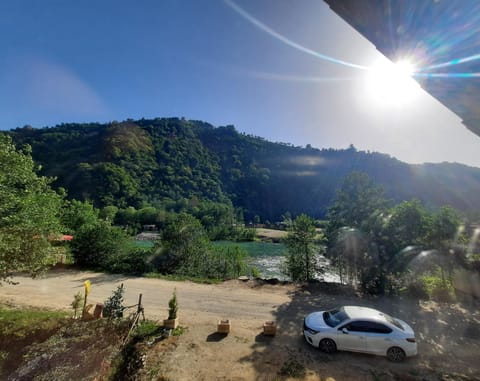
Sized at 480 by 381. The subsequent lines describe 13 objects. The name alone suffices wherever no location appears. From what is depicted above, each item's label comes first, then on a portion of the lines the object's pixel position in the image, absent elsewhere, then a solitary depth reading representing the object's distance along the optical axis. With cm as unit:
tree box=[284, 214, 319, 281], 1588
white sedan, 708
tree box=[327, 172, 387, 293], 1265
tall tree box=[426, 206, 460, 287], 1205
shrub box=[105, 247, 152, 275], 1697
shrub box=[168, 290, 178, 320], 880
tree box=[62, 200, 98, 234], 2286
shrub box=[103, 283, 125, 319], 930
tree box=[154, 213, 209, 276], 1709
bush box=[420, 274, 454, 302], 1284
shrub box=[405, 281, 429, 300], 1257
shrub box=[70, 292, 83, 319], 934
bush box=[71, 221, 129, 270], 1797
